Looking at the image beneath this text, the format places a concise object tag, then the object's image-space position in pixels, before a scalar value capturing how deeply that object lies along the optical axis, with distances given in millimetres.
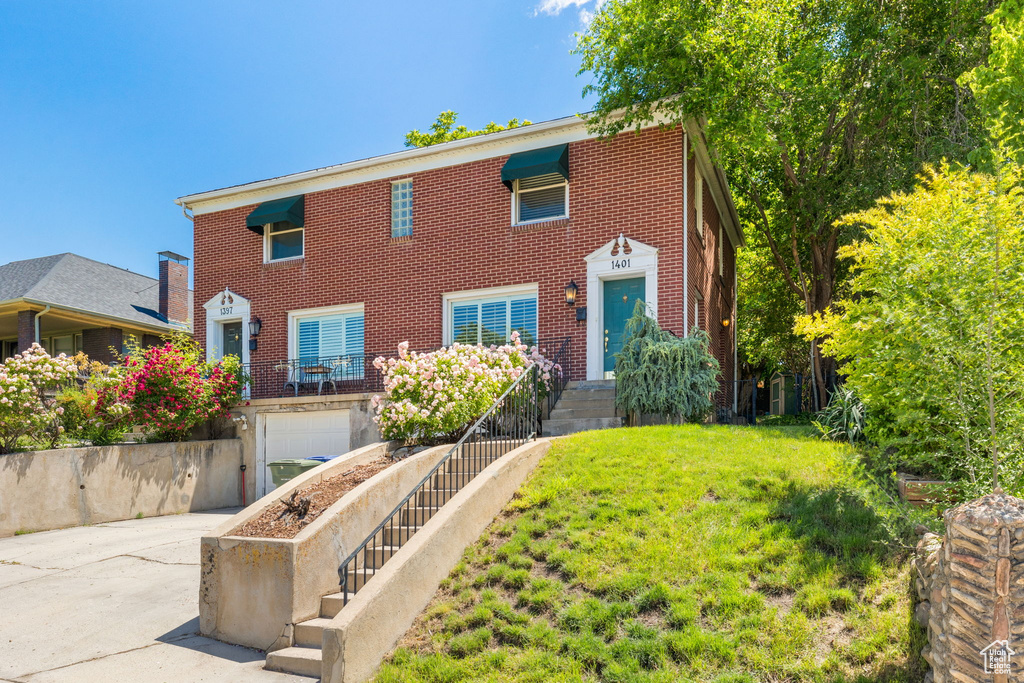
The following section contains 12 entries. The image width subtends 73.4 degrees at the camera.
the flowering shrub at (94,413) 11727
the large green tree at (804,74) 12375
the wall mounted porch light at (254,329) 16266
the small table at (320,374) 14682
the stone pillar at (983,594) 3352
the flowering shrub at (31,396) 10500
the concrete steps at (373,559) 5359
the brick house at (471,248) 12828
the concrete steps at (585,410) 10609
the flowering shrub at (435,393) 8461
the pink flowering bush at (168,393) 12633
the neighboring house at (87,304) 19406
